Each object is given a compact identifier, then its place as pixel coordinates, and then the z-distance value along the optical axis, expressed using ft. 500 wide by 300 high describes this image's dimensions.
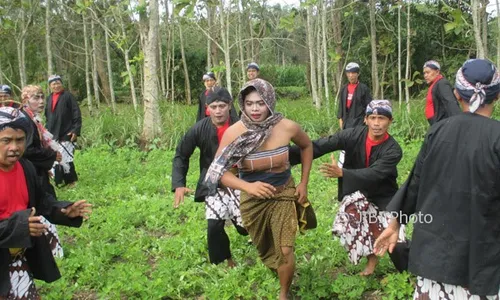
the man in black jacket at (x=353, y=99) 26.40
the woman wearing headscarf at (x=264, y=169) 11.30
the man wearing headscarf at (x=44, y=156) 13.79
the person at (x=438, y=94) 22.44
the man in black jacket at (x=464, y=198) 7.55
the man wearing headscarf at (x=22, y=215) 8.77
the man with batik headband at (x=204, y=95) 27.76
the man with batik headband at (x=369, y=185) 12.63
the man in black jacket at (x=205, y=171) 14.02
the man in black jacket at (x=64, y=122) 26.08
